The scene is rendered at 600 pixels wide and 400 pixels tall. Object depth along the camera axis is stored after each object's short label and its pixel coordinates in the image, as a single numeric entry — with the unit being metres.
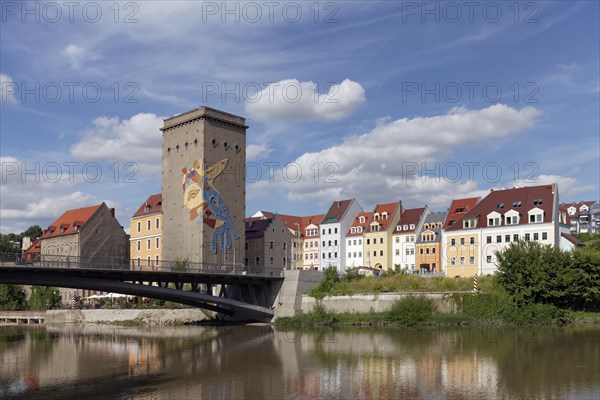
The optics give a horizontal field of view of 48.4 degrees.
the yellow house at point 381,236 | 98.19
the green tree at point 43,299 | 90.88
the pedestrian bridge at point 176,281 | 49.75
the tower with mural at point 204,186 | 82.62
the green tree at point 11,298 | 95.56
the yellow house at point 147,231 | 95.31
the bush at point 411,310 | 61.16
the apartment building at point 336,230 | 103.75
